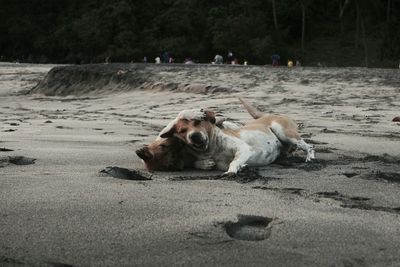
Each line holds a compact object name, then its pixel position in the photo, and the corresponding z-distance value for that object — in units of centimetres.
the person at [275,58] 3778
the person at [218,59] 3485
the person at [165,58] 3934
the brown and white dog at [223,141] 385
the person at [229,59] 4066
